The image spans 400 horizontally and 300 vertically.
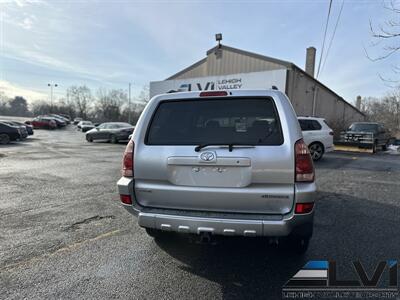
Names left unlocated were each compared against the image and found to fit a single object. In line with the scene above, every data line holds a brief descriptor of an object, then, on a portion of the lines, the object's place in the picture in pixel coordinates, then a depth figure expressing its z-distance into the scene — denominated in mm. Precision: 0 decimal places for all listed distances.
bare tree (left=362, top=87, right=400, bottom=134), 42312
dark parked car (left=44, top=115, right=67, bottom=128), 41094
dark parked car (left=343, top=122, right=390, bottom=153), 15750
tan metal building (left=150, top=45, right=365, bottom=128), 17516
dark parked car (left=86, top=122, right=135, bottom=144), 19781
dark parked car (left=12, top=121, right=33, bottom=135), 24012
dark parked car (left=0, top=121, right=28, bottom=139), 19031
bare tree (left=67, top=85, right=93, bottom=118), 84000
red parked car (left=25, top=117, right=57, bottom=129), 38531
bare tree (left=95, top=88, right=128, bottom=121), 71188
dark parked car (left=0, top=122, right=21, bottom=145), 17422
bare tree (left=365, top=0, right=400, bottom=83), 8838
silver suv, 2455
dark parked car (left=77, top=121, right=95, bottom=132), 39244
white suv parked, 11125
